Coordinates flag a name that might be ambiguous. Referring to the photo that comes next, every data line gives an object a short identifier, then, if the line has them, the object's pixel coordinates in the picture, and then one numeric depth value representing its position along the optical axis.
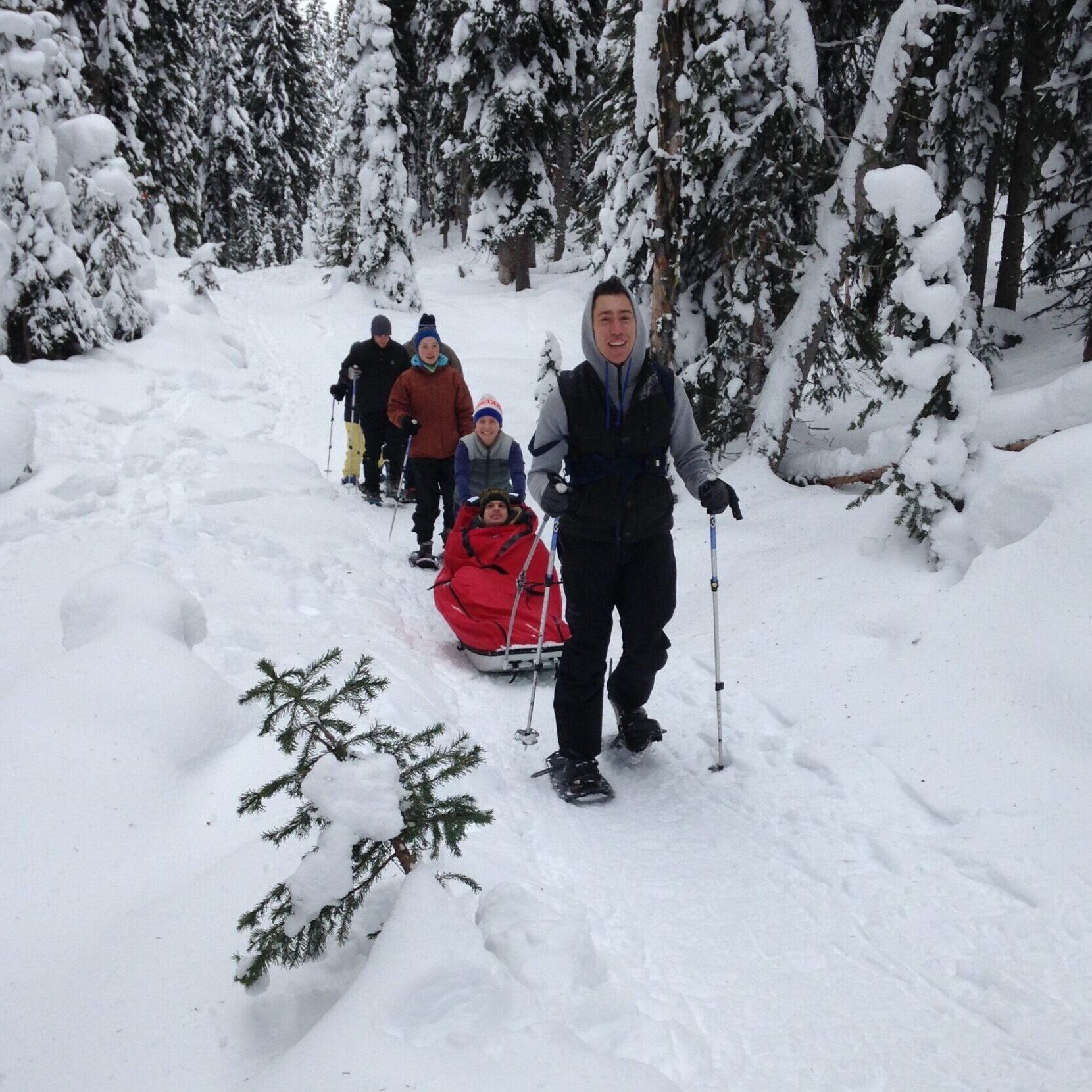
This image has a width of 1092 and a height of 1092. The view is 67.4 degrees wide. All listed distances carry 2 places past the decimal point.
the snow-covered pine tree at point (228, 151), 33.97
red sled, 5.70
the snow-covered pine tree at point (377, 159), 21.81
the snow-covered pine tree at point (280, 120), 36.44
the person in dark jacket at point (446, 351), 8.37
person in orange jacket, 8.00
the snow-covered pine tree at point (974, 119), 11.15
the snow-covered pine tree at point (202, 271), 17.06
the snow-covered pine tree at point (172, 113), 22.66
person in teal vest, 7.22
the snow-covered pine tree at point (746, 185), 7.86
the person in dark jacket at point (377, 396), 10.40
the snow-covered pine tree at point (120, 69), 17.80
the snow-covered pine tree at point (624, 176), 9.16
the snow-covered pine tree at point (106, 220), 11.99
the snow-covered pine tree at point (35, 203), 10.74
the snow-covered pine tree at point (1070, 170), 9.55
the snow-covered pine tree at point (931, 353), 5.47
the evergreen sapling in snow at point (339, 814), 2.02
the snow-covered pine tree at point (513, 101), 19.83
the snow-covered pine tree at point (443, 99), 21.19
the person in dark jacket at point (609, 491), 3.88
